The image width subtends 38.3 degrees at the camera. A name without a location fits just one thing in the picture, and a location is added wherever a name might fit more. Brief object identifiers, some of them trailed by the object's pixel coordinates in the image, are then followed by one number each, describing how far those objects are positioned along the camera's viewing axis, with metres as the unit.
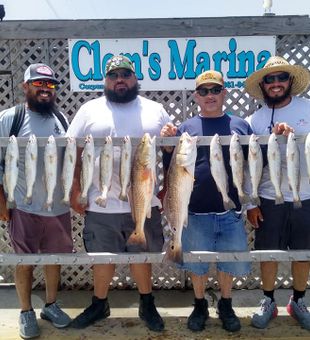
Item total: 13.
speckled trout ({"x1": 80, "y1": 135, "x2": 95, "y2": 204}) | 3.12
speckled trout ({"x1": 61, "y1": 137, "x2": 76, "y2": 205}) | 3.13
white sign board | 4.54
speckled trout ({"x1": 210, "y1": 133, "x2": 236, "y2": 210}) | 3.07
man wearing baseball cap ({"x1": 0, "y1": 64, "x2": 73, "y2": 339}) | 3.51
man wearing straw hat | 3.47
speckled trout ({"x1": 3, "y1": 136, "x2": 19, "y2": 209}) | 3.11
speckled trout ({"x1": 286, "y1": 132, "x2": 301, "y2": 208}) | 3.10
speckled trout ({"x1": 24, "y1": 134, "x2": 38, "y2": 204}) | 3.11
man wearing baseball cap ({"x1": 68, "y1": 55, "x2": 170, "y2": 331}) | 3.44
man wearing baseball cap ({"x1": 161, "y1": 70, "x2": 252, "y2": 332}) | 3.39
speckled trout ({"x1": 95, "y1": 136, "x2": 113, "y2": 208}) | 3.11
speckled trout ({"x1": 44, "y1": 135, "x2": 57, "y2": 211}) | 3.11
